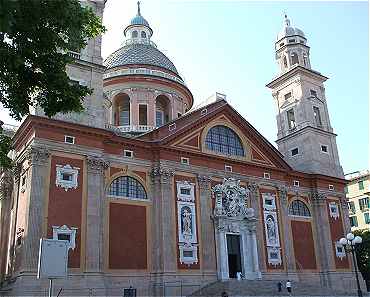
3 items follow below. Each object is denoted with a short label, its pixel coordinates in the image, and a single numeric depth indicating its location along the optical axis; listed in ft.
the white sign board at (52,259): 38.32
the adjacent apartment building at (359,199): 184.24
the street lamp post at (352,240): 73.93
